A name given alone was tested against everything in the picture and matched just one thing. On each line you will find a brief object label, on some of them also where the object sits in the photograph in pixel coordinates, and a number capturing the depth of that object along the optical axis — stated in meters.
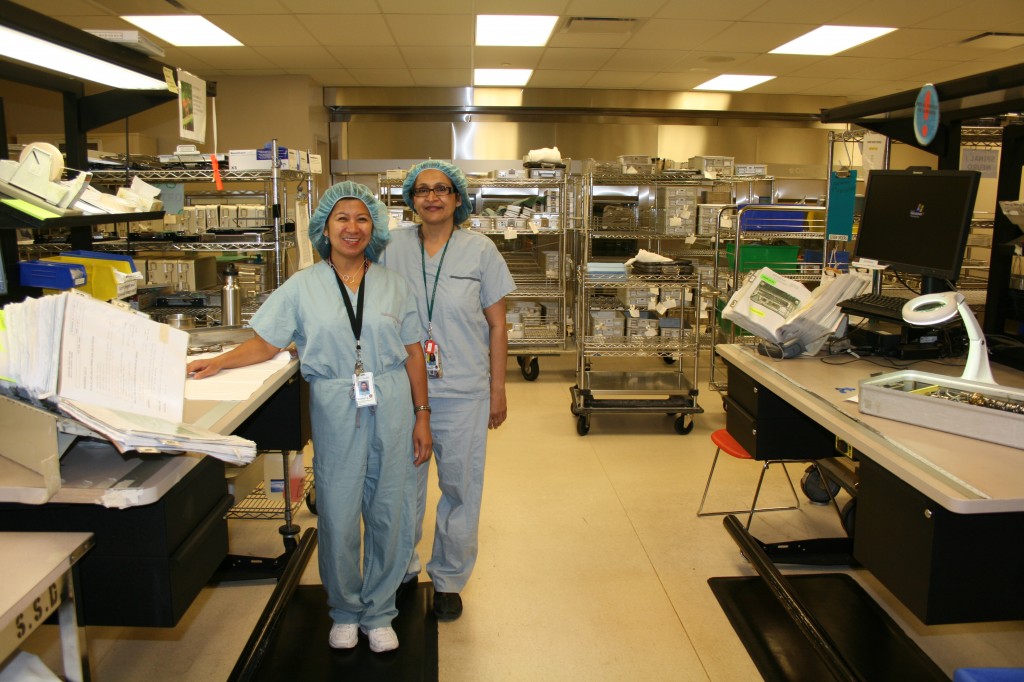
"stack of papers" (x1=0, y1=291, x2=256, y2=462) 1.36
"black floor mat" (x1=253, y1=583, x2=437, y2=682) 2.20
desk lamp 1.97
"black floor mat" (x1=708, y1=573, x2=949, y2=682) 2.29
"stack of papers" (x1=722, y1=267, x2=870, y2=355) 2.59
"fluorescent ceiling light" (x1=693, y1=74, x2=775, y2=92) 7.90
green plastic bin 5.41
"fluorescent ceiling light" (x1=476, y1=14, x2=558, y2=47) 5.71
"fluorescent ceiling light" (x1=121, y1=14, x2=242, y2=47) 5.68
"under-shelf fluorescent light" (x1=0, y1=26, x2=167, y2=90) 1.95
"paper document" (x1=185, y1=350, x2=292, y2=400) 1.92
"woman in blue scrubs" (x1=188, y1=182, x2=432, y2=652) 2.12
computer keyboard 2.46
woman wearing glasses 2.44
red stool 2.94
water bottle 2.95
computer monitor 2.37
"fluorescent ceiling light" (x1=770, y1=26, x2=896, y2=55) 5.93
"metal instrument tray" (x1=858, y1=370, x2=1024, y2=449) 1.69
